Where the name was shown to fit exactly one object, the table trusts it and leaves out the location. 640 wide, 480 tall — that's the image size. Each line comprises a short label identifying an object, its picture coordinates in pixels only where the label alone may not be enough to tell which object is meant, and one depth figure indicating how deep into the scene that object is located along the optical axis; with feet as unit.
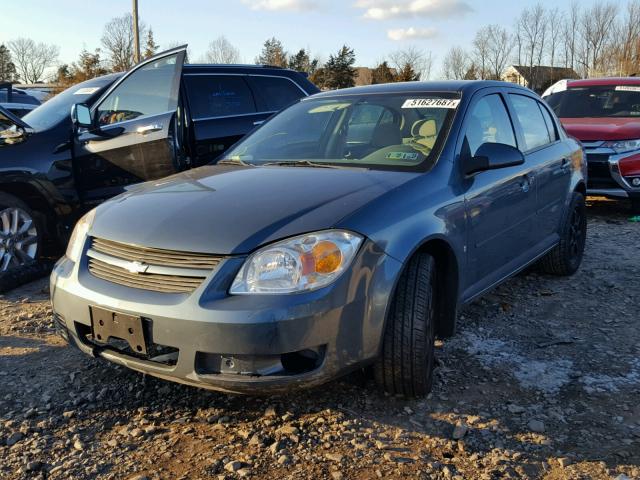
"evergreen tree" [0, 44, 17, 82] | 206.69
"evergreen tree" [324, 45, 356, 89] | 152.66
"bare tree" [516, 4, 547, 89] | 189.22
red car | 23.34
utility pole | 73.05
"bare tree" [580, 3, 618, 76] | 173.67
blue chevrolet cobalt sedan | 7.66
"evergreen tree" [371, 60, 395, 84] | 132.26
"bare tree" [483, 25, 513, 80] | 186.70
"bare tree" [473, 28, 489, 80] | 187.71
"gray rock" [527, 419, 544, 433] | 8.66
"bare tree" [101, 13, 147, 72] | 115.55
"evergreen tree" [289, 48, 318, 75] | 166.20
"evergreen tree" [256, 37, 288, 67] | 143.02
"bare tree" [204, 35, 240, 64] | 149.16
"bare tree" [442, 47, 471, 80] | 180.04
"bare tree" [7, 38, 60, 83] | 232.73
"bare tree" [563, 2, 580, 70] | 183.32
